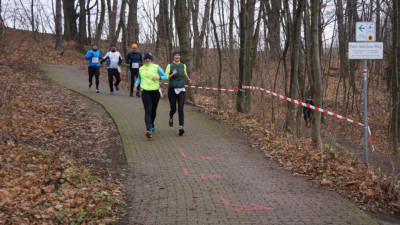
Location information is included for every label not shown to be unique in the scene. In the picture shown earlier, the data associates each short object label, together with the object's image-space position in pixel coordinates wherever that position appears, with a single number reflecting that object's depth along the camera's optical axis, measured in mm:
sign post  8367
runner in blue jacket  15969
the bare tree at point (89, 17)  38006
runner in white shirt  15906
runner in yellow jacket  9758
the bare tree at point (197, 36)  26839
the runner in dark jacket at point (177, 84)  9930
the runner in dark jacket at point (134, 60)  15770
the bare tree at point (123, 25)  23000
